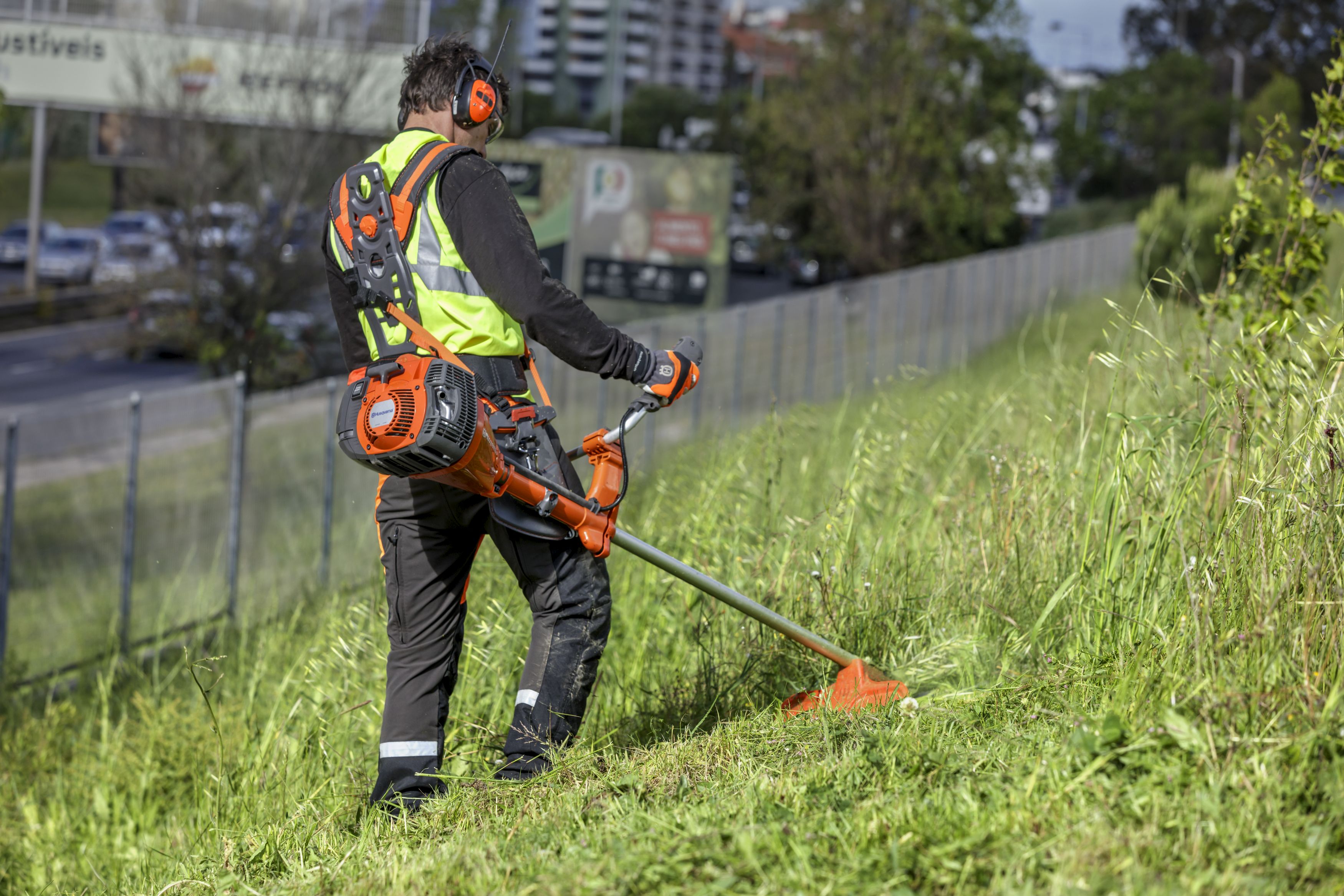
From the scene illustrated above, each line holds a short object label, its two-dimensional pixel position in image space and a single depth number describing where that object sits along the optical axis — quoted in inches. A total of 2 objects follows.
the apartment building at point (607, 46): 5693.9
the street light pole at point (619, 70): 4997.3
